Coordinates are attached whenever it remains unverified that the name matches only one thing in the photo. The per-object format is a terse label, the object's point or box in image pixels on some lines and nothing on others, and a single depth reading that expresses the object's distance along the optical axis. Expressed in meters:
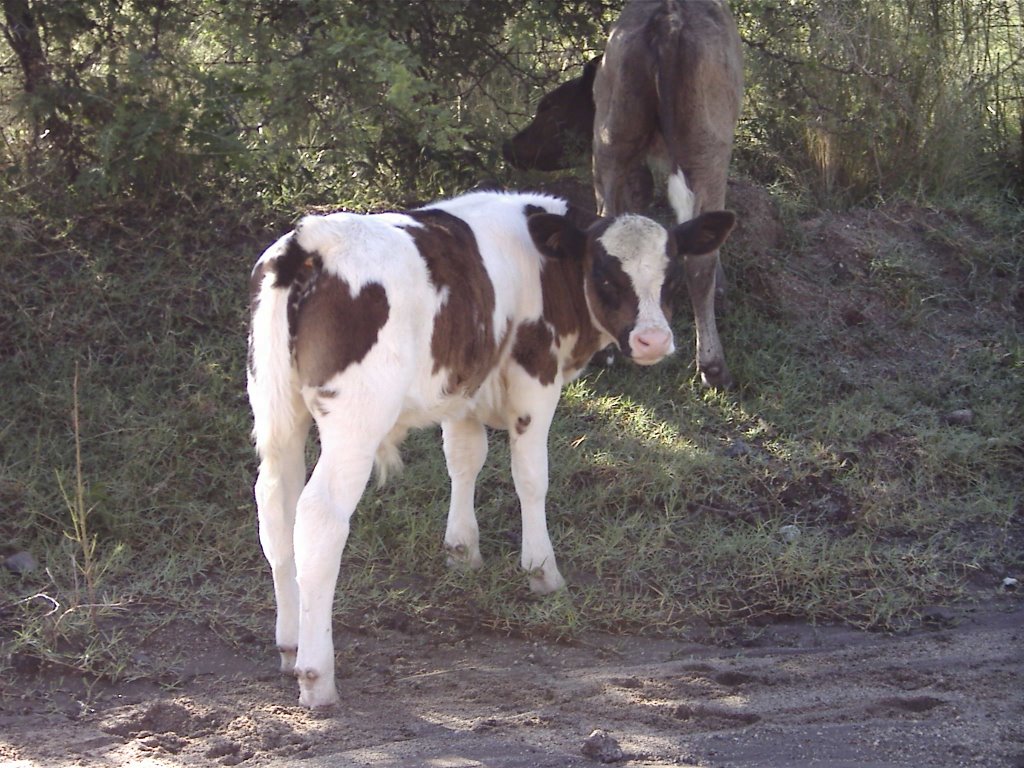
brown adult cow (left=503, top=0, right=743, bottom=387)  7.41
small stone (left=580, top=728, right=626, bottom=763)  4.07
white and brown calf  4.52
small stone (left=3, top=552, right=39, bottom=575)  5.63
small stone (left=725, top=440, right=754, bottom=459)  6.96
